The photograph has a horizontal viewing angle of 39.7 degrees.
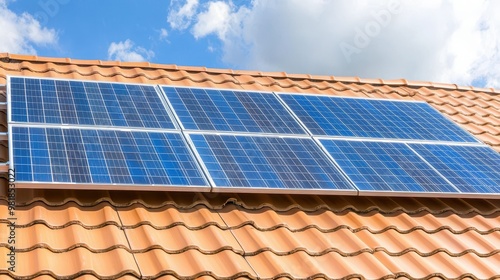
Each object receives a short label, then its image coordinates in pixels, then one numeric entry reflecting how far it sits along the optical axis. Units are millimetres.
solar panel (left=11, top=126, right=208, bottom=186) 6705
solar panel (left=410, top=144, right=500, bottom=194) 8469
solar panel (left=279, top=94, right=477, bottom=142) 9242
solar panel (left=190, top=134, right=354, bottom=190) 7371
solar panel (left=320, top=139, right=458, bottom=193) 7945
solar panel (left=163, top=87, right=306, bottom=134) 8484
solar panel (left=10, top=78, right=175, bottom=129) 7773
